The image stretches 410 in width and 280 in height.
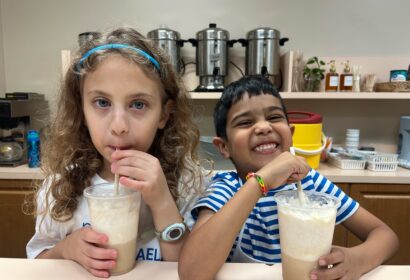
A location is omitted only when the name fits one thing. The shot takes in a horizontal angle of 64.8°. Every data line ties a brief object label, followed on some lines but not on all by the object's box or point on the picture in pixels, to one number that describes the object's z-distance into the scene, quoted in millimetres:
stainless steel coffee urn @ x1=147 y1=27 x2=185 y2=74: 2145
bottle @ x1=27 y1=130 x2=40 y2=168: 2014
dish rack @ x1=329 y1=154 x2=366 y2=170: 1973
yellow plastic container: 1867
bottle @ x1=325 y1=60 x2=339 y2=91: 2258
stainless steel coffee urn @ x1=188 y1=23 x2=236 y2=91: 2143
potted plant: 2270
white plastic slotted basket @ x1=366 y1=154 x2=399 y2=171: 1929
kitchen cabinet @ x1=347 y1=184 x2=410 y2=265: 1854
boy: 708
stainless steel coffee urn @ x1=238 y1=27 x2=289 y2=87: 2119
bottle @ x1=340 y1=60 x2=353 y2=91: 2226
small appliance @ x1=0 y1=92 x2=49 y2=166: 2001
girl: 739
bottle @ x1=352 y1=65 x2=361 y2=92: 2256
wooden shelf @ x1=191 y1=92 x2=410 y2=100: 2070
